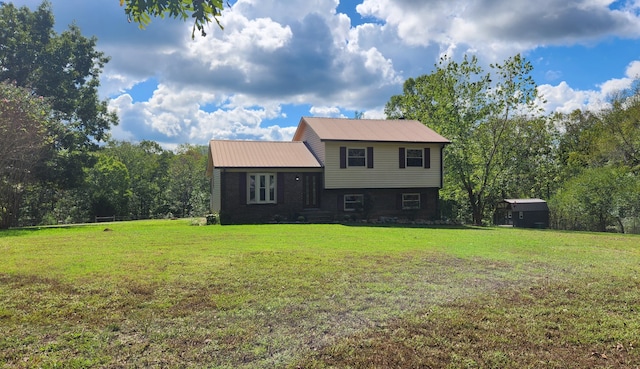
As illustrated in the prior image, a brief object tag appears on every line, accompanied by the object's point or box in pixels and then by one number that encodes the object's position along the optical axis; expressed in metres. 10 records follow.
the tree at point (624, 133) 27.86
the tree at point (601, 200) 20.17
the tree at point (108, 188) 35.84
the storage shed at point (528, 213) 24.05
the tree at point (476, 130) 25.38
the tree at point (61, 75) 24.61
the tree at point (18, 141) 17.11
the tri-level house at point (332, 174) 19.39
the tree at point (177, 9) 3.96
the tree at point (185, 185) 44.23
